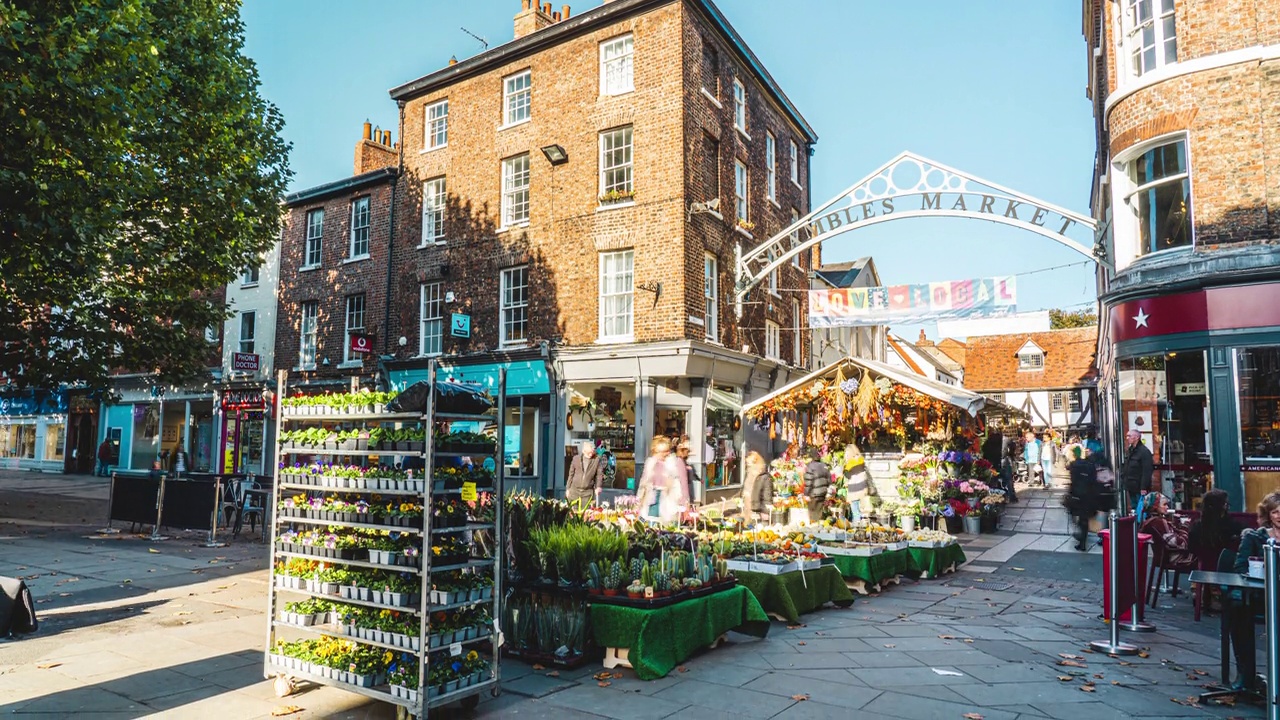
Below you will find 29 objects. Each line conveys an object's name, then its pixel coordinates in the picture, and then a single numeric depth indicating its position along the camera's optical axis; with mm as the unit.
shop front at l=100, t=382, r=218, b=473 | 29656
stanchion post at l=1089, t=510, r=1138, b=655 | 7008
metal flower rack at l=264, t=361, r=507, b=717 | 5340
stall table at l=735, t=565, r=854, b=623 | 8195
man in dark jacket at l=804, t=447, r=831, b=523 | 12938
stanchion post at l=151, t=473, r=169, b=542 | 14531
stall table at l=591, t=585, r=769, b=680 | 6230
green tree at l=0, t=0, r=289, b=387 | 9789
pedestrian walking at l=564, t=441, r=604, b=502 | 12461
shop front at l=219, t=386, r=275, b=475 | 27047
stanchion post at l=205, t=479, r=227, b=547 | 13825
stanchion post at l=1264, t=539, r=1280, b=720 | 4988
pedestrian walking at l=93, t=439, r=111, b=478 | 30609
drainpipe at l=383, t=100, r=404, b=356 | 23328
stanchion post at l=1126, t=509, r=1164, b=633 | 7949
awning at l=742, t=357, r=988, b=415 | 13039
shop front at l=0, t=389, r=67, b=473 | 35281
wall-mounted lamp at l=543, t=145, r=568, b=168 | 19719
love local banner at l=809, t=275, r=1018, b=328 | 16641
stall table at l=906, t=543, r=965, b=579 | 10875
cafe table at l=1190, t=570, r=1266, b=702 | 5449
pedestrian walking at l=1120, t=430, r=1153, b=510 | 12594
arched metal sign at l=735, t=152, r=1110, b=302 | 16062
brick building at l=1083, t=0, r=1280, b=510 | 11703
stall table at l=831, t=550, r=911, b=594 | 9766
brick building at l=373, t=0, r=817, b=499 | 18422
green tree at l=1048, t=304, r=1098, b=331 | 61531
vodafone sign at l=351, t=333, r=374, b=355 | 22859
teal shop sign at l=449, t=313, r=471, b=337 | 20741
